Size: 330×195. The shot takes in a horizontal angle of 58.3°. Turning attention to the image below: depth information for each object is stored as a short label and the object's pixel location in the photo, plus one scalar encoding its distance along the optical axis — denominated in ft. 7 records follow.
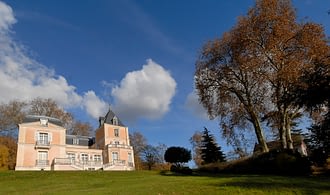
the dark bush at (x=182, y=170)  66.63
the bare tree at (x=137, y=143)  162.70
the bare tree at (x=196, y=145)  154.30
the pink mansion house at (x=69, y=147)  114.01
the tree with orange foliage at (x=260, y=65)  62.69
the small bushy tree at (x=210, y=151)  112.37
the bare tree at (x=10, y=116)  127.13
